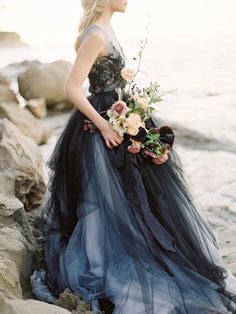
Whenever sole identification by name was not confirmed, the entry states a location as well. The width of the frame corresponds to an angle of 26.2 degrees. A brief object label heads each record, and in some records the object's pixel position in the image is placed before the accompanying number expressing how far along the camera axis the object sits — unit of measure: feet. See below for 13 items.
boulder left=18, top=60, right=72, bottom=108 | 43.62
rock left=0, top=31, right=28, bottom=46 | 111.86
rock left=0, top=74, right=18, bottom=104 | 33.65
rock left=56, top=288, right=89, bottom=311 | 9.55
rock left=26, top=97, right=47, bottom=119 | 41.01
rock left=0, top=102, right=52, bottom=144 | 30.48
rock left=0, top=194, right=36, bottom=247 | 11.59
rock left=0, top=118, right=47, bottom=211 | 14.32
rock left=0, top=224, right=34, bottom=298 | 8.75
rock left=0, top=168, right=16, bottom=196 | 13.35
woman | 9.60
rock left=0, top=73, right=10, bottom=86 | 37.00
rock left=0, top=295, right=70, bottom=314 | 6.97
